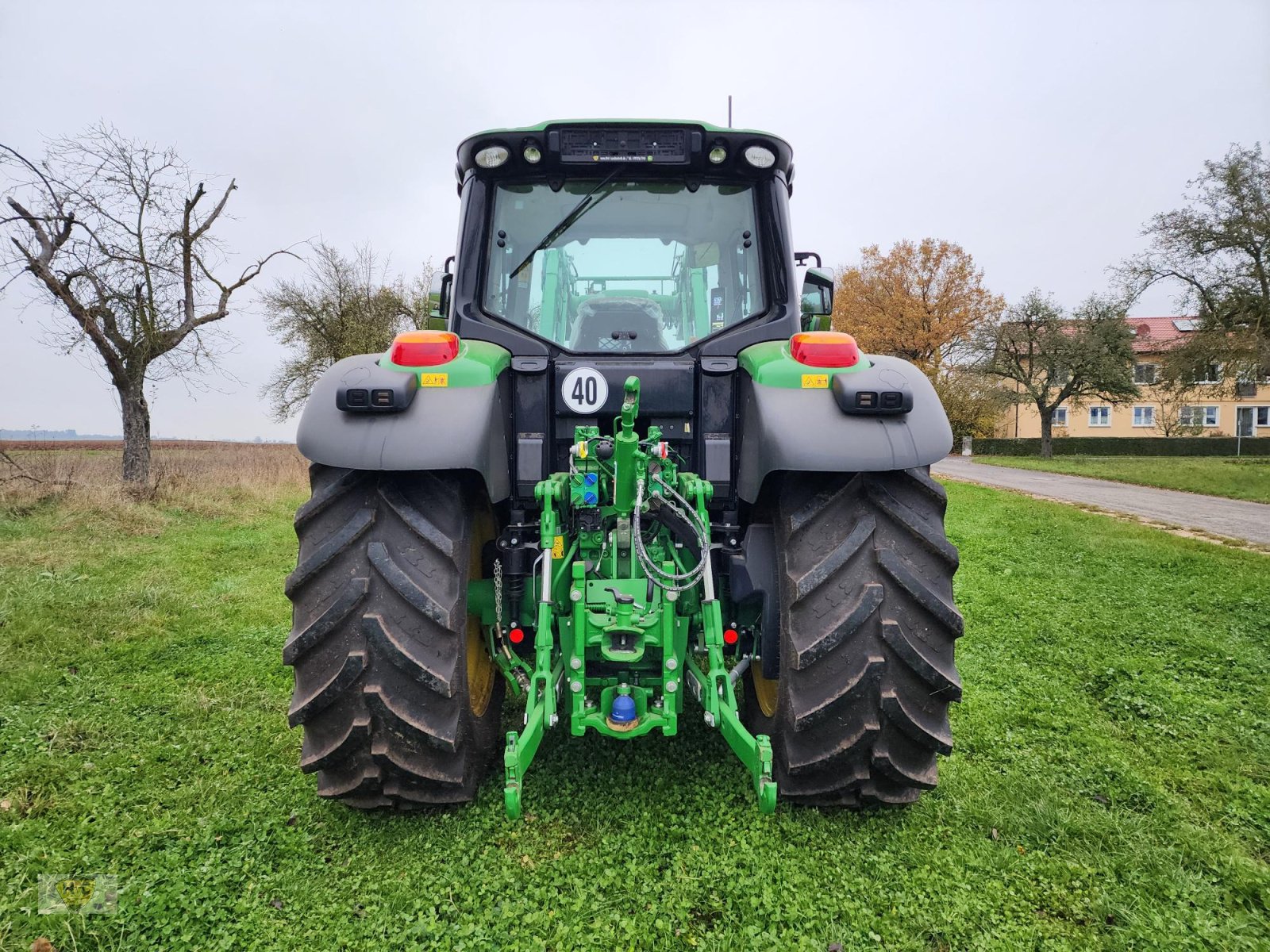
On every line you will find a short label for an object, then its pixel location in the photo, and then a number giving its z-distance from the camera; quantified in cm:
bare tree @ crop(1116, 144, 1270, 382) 1852
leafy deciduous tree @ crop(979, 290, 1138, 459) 2728
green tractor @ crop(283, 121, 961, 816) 213
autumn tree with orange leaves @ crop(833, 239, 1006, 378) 3209
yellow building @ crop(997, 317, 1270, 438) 3859
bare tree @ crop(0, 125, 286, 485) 1032
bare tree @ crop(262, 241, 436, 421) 1894
